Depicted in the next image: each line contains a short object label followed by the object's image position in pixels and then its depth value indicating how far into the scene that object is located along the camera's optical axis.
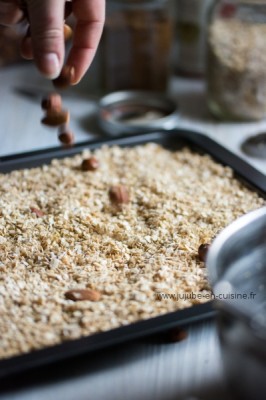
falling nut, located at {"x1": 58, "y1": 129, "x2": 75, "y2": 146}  1.14
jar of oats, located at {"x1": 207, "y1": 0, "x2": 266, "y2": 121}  1.32
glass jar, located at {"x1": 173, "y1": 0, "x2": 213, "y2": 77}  1.53
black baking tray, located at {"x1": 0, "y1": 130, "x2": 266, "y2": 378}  0.68
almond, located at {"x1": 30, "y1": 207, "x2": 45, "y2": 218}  0.98
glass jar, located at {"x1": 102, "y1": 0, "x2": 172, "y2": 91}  1.45
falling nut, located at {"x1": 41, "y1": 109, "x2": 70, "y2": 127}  1.07
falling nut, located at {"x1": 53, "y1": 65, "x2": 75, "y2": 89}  0.97
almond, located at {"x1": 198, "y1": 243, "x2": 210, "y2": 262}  0.86
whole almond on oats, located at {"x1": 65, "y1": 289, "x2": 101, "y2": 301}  0.78
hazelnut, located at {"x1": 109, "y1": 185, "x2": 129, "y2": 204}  1.02
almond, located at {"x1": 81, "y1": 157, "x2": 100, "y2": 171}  1.12
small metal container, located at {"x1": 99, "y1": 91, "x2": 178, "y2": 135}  1.33
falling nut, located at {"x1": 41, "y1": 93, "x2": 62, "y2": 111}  1.07
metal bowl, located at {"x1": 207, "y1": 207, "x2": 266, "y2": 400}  0.58
